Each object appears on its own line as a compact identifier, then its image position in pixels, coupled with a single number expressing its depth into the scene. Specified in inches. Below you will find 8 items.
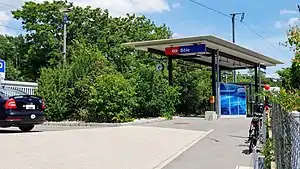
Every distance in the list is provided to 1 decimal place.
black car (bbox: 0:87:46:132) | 487.8
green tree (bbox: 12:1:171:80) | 1334.9
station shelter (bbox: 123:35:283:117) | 863.6
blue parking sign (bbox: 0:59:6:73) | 625.3
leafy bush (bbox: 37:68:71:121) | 737.0
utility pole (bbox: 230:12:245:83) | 1815.2
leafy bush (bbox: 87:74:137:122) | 708.7
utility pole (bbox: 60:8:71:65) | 877.0
